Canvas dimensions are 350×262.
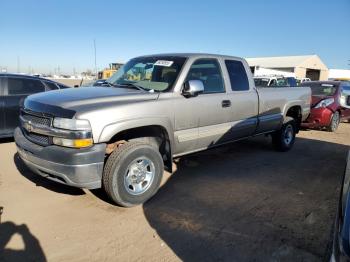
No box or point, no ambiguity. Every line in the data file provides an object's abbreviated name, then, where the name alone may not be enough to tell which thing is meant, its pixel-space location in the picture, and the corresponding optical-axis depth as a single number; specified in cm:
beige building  5631
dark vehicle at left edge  720
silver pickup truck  383
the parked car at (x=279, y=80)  1687
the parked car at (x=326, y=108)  1021
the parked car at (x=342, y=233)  184
